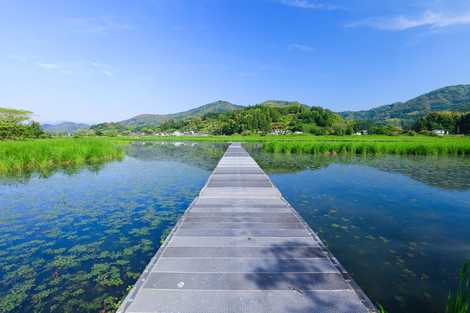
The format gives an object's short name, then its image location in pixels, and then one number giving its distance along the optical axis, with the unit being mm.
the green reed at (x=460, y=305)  2010
